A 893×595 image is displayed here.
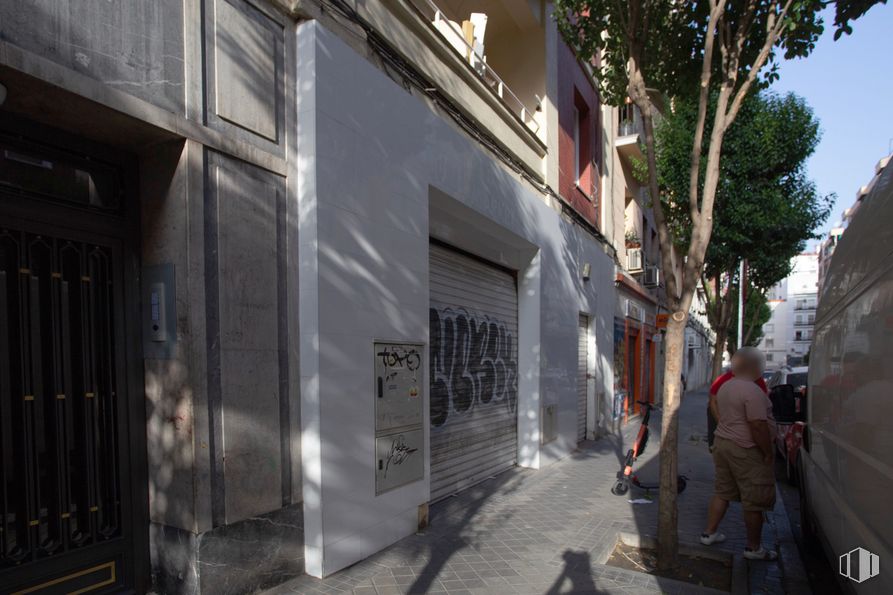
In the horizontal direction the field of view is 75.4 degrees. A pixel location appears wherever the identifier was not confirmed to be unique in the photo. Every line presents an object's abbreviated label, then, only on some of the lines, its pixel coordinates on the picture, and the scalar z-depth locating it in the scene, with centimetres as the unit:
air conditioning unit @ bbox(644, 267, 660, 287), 1787
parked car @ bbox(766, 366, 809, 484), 516
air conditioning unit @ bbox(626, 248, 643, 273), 1627
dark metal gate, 309
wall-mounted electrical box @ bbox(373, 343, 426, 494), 498
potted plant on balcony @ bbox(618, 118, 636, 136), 1579
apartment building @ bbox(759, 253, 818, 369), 8950
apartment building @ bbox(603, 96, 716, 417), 1460
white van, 233
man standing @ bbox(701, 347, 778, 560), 477
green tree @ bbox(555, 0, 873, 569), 501
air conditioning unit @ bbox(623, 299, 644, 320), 1576
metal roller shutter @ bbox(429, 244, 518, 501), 670
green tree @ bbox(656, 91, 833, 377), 1277
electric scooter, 716
